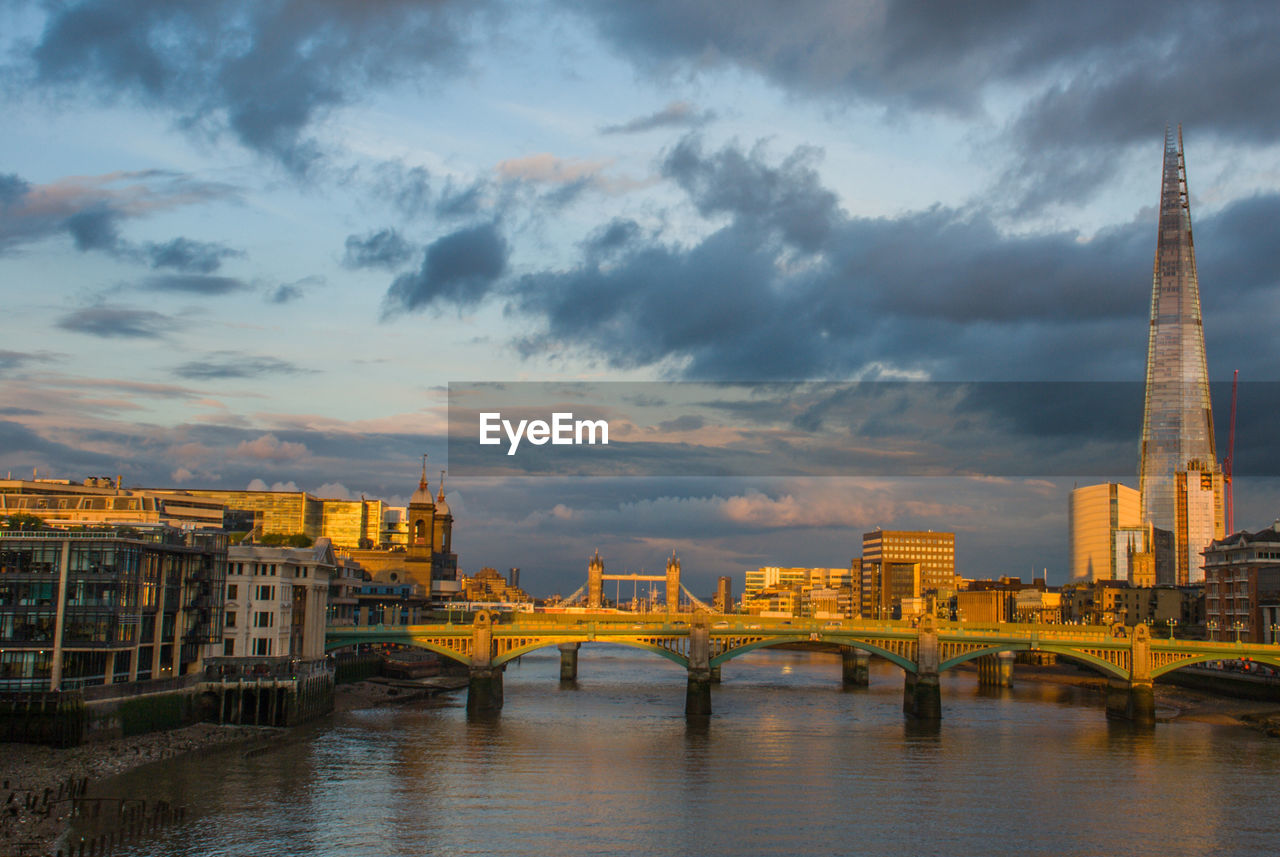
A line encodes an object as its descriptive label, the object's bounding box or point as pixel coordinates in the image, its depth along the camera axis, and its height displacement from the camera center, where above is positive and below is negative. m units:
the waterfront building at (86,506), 123.38 +6.99
